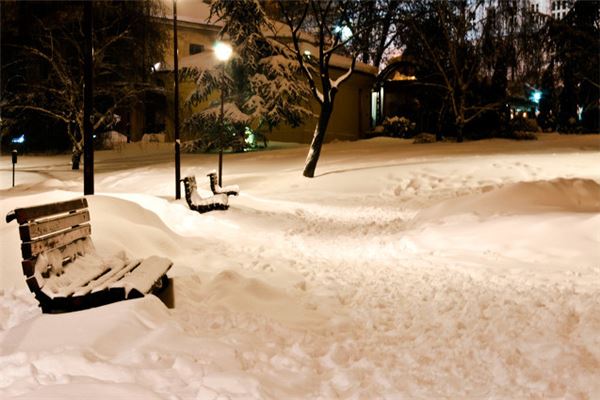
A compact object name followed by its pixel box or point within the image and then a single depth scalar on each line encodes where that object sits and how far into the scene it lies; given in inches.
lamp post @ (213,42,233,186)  746.7
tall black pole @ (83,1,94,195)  481.4
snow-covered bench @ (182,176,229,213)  544.4
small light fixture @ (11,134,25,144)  1224.2
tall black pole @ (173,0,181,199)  630.5
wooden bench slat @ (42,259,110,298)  215.8
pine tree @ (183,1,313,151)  1133.1
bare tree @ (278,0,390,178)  821.9
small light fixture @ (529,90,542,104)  1792.0
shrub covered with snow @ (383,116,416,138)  1514.5
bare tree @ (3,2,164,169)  1038.4
